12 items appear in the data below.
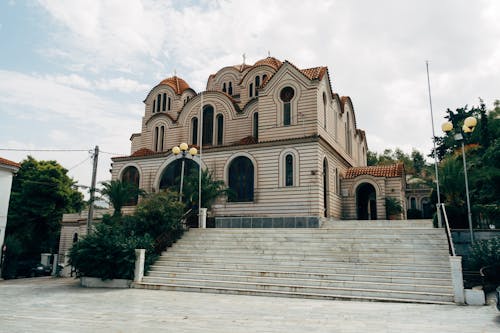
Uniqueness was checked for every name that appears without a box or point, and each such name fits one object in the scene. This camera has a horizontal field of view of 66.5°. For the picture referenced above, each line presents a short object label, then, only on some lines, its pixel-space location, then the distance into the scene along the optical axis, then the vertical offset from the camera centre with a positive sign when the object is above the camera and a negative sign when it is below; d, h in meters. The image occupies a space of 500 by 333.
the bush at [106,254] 15.45 -0.54
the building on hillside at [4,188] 21.33 +2.84
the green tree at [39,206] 32.38 +2.94
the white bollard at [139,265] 15.27 -0.92
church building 23.11 +6.14
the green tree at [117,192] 24.42 +3.08
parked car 23.08 -1.77
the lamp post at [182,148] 19.93 +4.84
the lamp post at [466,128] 15.19 +4.91
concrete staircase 12.30 -0.73
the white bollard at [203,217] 21.97 +1.47
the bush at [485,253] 13.17 -0.17
